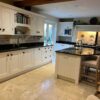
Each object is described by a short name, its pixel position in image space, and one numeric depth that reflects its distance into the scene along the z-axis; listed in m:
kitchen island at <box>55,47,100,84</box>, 3.39
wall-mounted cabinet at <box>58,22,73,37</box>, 6.91
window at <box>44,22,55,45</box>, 6.38
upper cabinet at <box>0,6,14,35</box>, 3.30
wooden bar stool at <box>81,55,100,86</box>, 3.35
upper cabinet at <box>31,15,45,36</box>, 4.56
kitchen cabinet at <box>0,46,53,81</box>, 3.30
